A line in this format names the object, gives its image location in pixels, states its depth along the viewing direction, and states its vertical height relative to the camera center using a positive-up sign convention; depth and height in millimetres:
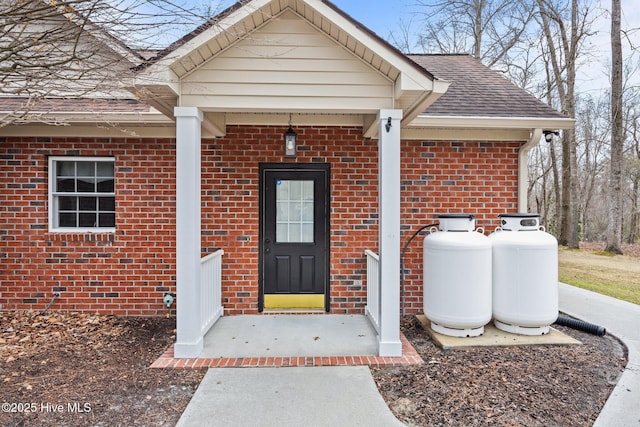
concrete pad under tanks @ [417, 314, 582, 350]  4254 -1424
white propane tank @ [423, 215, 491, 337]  4355 -743
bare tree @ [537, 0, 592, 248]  14102 +5749
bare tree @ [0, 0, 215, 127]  3104 +1657
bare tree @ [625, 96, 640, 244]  18875 +2530
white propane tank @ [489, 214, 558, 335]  4383 -754
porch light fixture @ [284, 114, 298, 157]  4895 +909
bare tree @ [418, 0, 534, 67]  14055 +7167
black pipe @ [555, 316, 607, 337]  4672 -1400
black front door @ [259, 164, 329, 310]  5430 -336
